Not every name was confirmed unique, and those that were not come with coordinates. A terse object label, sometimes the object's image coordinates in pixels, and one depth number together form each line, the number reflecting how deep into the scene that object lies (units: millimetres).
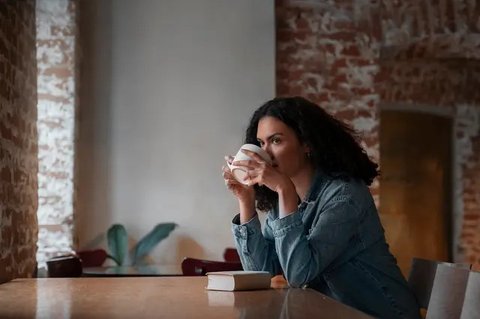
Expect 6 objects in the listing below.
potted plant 6070
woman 2719
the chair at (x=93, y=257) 5973
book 2684
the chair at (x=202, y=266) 4523
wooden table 2072
